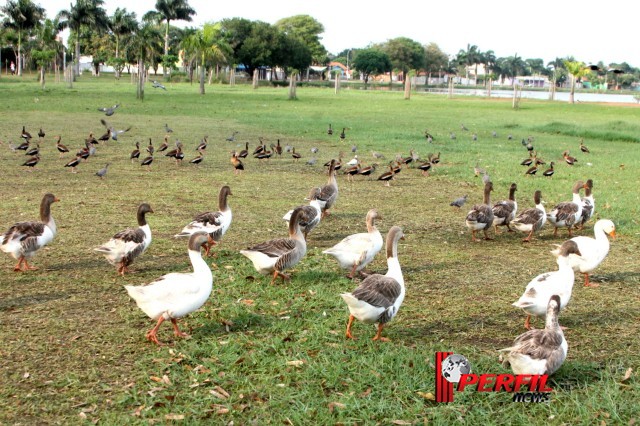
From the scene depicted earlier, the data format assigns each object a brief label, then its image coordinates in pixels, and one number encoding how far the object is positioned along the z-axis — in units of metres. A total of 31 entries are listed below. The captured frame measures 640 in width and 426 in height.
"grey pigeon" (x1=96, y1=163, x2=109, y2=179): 14.78
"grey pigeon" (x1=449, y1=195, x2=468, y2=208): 12.12
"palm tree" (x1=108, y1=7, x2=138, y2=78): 75.38
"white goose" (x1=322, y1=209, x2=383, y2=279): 7.97
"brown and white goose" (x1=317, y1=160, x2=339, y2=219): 11.34
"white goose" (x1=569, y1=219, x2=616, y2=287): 7.90
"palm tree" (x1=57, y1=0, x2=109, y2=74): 67.44
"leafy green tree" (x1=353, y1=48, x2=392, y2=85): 105.81
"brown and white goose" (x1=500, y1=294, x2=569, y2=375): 5.13
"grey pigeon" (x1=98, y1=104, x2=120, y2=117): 29.94
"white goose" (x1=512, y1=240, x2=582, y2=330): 6.35
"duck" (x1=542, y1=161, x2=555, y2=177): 15.92
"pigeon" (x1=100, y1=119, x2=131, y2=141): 21.49
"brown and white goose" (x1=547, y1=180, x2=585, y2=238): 10.47
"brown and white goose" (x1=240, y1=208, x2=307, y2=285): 7.69
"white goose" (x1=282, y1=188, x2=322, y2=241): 9.55
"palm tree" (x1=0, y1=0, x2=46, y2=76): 67.62
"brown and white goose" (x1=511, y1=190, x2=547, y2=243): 10.25
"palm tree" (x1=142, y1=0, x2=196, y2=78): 73.12
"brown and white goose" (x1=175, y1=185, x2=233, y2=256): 8.94
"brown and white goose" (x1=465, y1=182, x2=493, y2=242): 10.02
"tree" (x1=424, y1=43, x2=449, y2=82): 128.62
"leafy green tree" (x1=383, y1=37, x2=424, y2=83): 112.31
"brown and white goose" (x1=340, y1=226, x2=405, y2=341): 5.99
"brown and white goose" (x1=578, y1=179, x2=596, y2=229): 10.86
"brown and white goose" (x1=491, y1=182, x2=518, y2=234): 10.55
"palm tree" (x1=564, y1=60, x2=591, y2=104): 62.06
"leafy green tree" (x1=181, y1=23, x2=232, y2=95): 51.94
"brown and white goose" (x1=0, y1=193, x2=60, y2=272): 7.89
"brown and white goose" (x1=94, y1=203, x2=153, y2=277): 7.85
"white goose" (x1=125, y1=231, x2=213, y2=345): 6.07
